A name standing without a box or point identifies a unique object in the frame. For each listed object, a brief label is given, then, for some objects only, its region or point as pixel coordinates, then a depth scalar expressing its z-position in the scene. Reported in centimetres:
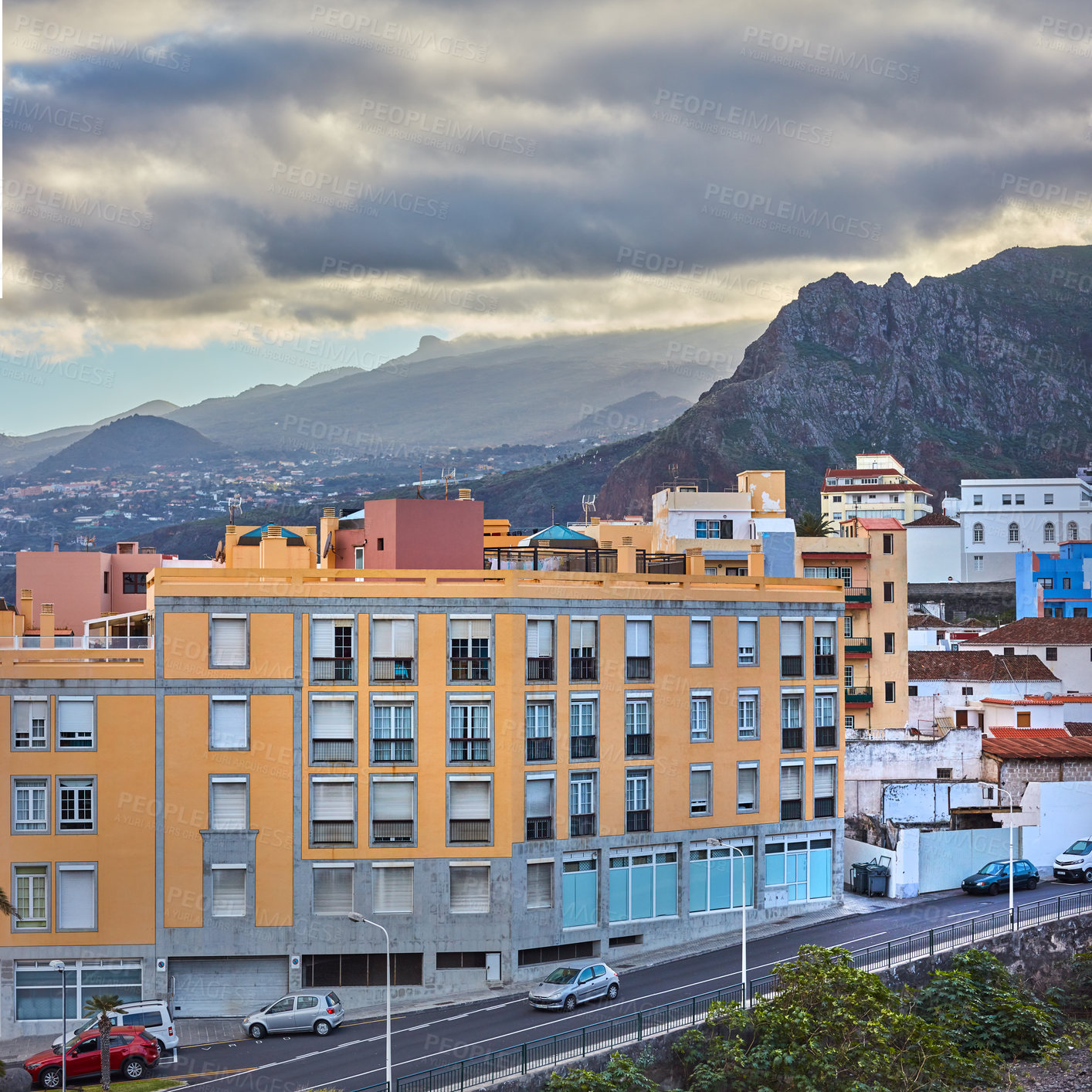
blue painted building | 12188
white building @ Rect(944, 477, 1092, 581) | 14850
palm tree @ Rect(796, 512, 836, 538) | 11569
